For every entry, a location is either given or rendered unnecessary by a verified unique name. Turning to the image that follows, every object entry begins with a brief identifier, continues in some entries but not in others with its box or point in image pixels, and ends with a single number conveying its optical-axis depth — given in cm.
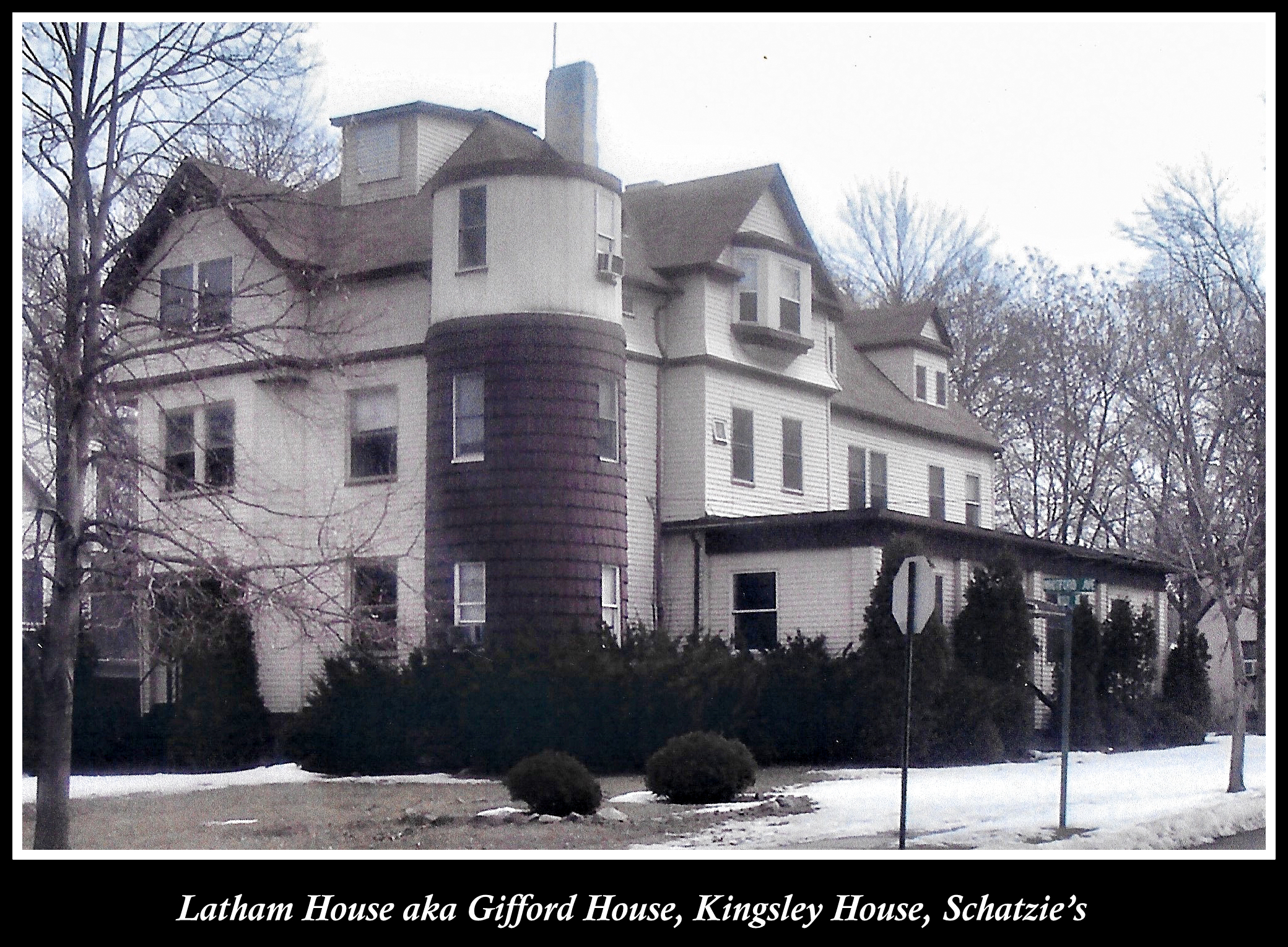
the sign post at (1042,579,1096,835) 1906
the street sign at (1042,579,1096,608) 1992
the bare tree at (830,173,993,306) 4981
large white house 2842
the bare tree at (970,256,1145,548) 4350
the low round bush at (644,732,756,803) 2175
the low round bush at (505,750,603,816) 2006
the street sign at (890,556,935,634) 1694
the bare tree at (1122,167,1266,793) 2672
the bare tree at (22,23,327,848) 1697
